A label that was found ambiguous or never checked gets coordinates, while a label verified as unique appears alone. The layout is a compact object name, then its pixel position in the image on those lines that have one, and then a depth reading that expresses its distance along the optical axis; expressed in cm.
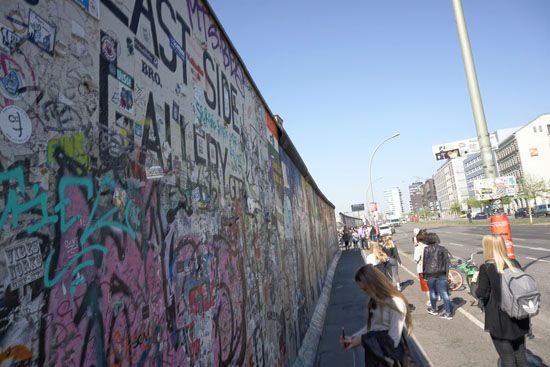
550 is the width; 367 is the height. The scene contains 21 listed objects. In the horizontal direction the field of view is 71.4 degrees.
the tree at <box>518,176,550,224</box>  5580
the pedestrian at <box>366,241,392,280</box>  886
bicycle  938
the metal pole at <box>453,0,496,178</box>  876
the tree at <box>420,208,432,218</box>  13838
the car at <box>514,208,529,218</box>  5339
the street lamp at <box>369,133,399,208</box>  3138
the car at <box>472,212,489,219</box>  6888
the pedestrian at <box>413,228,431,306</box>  840
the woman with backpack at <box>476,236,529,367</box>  394
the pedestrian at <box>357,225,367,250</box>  2997
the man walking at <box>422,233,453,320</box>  801
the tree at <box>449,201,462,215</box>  10679
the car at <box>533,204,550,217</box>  4831
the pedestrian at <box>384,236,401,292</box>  1060
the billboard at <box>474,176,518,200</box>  887
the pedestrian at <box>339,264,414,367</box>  322
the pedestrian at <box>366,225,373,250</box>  2661
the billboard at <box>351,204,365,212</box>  6612
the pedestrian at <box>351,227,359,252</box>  3478
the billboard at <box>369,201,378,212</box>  3519
